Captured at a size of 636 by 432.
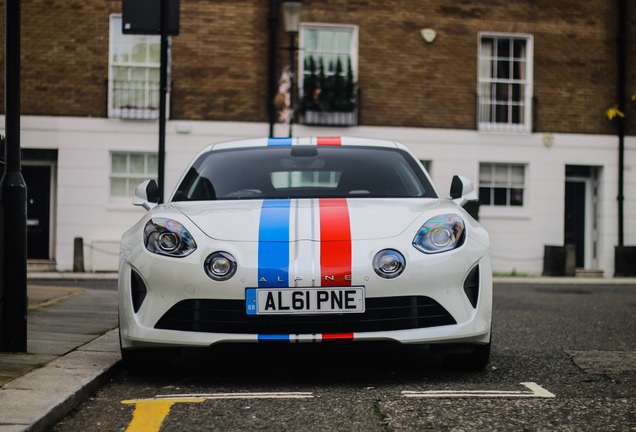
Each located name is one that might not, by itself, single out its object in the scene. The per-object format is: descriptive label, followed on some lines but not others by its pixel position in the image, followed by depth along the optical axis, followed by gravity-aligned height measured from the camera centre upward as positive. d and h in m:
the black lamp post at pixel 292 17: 14.76 +3.19
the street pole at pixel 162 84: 7.79 +1.07
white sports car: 4.49 -0.40
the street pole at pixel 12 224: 5.36 -0.18
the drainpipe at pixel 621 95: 20.12 +2.63
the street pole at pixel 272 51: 18.62 +3.26
